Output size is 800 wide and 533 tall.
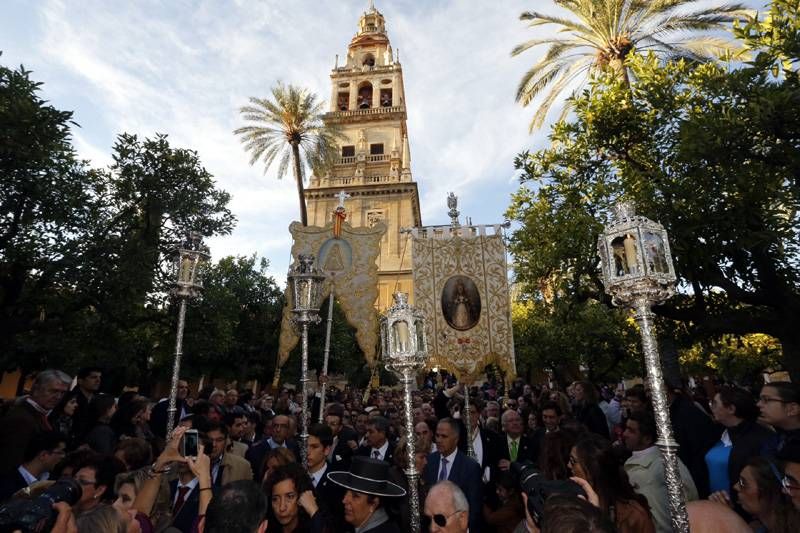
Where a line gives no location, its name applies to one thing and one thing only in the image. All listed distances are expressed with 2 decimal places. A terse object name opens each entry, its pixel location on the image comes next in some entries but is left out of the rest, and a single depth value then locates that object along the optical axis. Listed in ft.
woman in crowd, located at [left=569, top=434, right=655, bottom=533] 9.89
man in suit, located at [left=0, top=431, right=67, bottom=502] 13.29
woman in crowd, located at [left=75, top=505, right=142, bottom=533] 8.21
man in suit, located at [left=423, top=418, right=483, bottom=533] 15.33
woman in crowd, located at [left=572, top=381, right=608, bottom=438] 23.99
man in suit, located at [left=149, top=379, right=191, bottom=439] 24.67
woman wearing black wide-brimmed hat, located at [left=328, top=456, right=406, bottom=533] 11.27
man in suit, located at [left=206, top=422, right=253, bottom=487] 14.76
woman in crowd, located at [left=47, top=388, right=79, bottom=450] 19.27
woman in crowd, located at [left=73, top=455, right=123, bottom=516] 11.39
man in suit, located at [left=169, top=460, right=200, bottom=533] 12.46
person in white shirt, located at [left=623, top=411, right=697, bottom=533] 11.89
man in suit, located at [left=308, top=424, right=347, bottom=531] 14.76
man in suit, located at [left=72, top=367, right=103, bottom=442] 19.95
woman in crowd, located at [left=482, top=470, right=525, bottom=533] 13.98
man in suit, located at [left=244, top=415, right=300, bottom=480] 19.36
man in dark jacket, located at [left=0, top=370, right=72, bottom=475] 14.84
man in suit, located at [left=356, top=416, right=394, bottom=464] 20.76
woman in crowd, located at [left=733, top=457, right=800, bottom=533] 9.33
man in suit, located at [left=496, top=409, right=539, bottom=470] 20.85
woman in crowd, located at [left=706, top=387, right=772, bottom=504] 13.40
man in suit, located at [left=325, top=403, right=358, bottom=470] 20.81
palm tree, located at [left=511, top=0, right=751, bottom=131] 42.57
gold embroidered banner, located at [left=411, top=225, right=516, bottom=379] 27.78
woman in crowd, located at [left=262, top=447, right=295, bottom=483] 13.52
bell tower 124.16
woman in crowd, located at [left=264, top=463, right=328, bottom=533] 10.63
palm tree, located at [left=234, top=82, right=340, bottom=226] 74.33
